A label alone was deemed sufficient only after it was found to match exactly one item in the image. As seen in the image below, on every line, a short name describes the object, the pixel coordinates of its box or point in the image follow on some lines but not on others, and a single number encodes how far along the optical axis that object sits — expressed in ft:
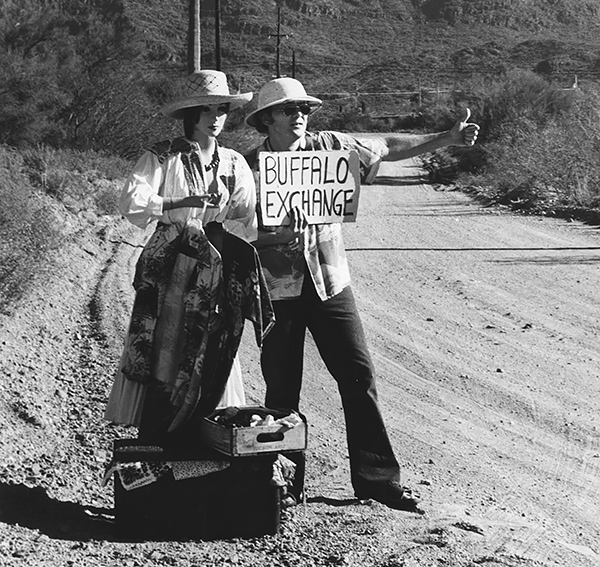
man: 19.02
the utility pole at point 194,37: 98.78
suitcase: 17.46
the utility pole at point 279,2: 409.16
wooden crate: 17.42
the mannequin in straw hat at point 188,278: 17.71
